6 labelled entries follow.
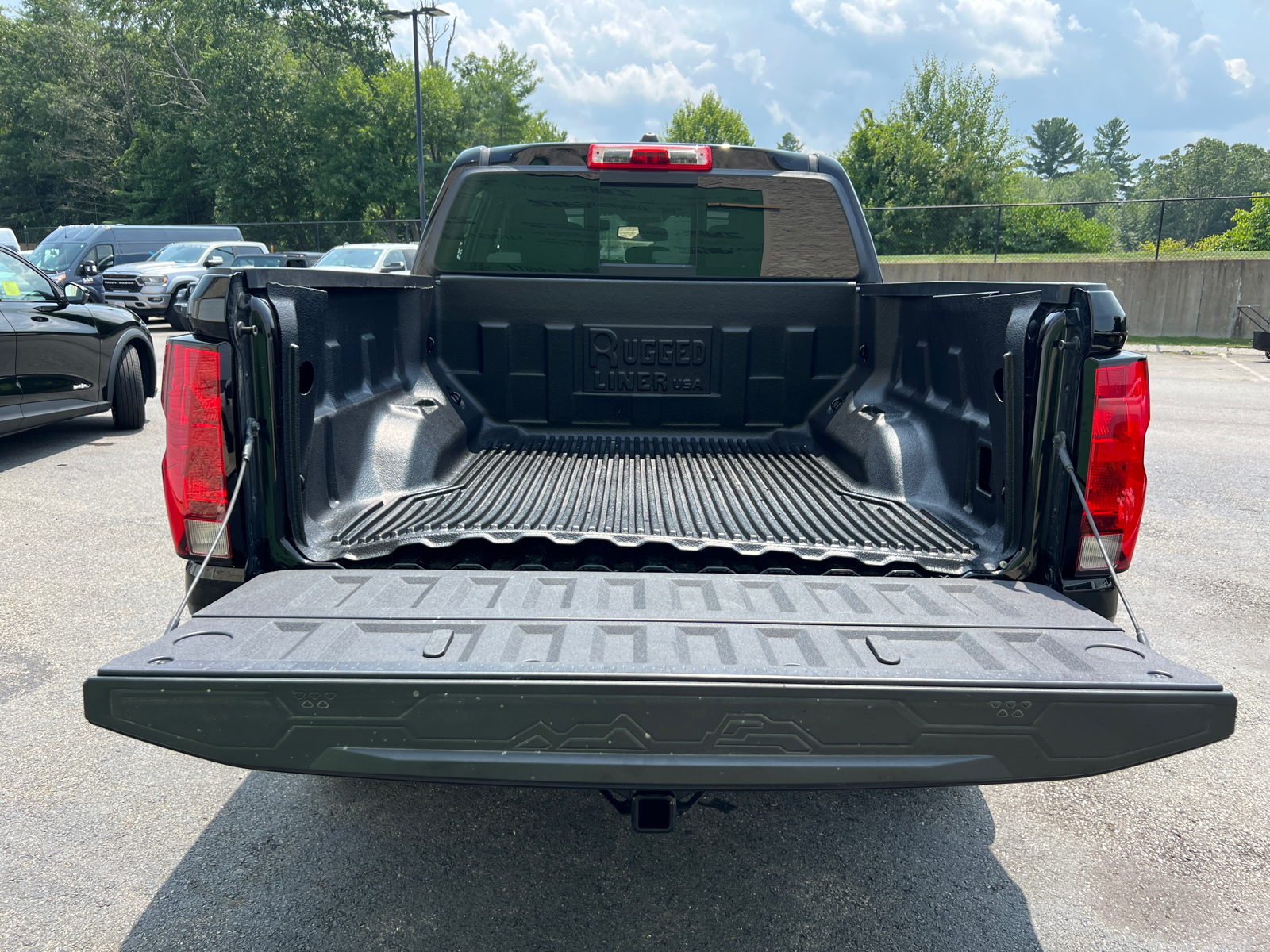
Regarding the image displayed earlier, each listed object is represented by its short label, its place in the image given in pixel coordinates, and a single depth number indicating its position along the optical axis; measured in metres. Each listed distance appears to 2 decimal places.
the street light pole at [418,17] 27.08
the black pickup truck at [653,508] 1.72
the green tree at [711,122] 57.16
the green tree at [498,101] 42.28
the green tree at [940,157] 35.88
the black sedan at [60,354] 7.22
